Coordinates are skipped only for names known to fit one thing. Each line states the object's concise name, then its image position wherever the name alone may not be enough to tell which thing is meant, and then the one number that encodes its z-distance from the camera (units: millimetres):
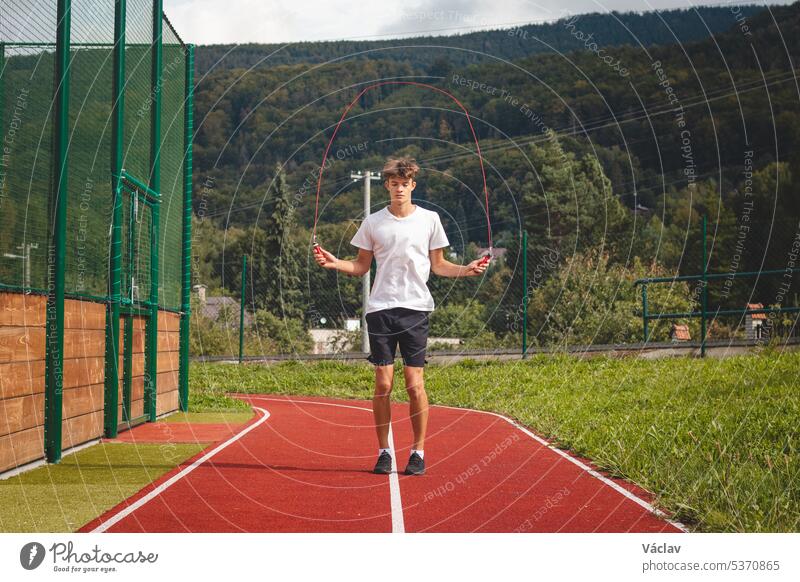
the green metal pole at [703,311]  18672
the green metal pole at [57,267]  8562
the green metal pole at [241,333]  24438
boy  7465
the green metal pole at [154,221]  12867
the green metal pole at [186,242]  14859
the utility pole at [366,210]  21995
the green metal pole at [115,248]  10688
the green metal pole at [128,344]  11609
